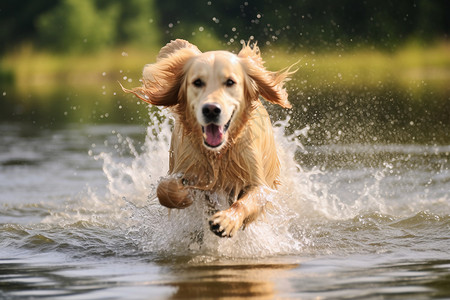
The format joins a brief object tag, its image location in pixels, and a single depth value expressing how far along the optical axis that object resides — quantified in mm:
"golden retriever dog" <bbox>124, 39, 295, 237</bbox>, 11539
